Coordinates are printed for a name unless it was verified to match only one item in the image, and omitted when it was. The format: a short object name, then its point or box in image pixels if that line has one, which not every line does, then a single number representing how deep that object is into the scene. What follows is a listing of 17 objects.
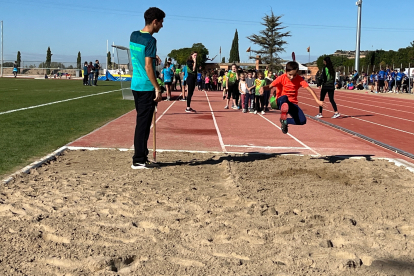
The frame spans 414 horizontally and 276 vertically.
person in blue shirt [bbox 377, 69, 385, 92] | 36.22
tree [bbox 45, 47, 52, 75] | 102.46
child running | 8.04
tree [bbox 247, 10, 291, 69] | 82.31
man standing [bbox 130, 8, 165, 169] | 6.54
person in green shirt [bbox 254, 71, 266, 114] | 16.80
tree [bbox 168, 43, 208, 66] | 140.66
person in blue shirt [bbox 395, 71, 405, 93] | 35.19
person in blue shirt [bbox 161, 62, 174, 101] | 21.42
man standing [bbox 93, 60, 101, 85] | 36.47
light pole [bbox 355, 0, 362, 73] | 41.66
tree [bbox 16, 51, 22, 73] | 89.49
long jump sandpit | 3.49
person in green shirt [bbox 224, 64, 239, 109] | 18.11
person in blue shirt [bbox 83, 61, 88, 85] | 35.37
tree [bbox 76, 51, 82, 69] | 71.55
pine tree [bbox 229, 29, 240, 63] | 133.00
